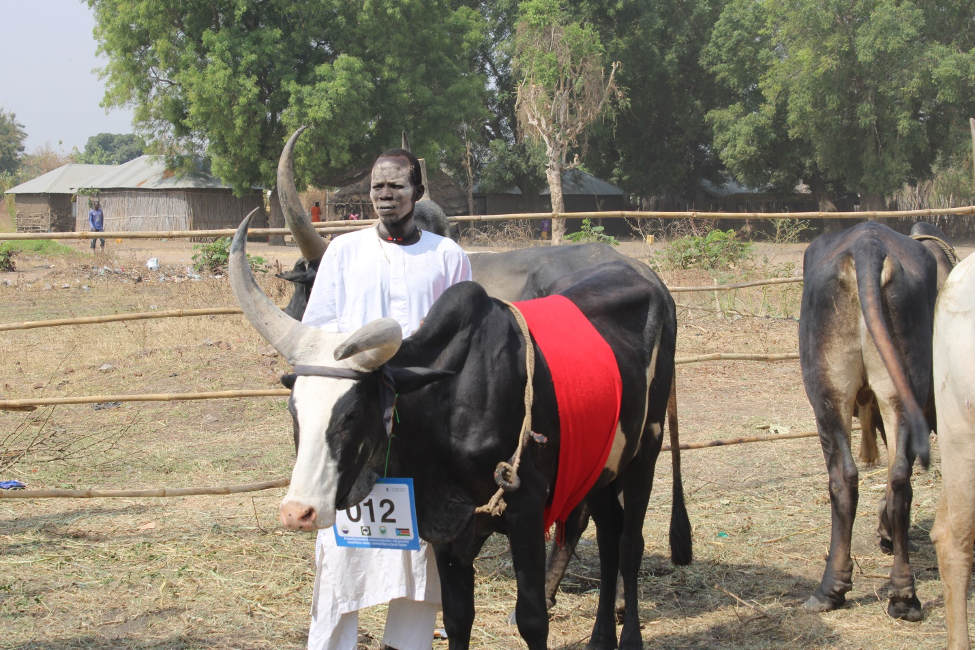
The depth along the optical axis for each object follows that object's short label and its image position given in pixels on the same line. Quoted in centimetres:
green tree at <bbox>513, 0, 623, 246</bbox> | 2809
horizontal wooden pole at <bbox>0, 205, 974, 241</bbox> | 501
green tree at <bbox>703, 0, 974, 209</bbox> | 2447
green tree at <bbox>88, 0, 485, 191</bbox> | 2516
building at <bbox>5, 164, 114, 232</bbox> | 3234
